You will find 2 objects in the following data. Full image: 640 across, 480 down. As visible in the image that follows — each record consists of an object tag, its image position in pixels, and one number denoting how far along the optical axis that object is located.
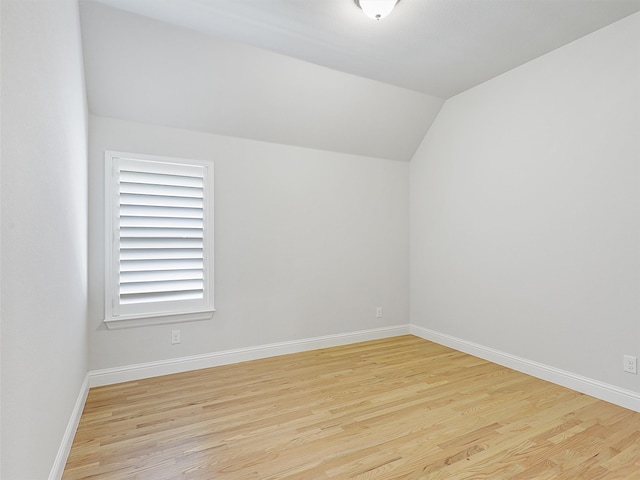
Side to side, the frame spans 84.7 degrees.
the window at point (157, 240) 3.01
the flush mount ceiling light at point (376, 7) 2.26
